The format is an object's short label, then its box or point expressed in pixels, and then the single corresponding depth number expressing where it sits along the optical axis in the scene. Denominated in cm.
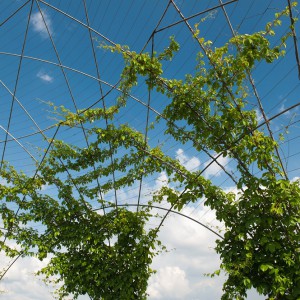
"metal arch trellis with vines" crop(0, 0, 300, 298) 644
